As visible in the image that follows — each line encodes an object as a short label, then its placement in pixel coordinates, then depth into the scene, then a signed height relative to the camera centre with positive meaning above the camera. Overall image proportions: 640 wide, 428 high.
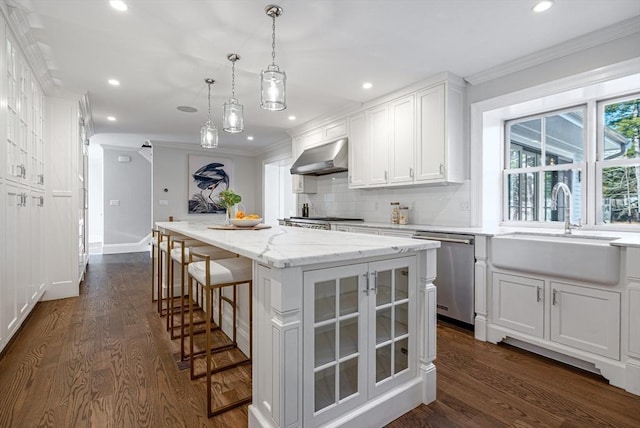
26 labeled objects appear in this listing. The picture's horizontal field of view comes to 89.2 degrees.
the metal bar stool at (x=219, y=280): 1.64 -0.37
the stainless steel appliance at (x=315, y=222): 4.32 -0.14
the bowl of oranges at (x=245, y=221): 2.66 -0.07
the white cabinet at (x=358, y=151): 4.23 +0.82
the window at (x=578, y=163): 2.62 +0.45
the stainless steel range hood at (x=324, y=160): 4.43 +0.76
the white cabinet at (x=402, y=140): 3.59 +0.82
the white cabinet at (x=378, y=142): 3.90 +0.86
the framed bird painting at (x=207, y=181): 7.15 +0.70
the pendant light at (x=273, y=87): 2.21 +0.87
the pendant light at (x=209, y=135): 3.29 +0.79
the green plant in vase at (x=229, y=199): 2.80 +0.11
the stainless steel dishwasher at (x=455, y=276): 2.71 -0.55
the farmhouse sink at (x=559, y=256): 1.95 -0.29
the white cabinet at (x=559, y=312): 1.97 -0.67
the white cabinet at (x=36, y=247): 3.02 -0.35
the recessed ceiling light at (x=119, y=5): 2.06 +1.34
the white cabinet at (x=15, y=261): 2.26 -0.38
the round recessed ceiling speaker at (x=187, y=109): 4.42 +1.43
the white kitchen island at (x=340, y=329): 1.28 -0.53
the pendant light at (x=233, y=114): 2.82 +0.86
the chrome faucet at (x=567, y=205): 2.53 +0.06
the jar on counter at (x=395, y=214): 3.93 -0.02
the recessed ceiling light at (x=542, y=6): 2.09 +1.35
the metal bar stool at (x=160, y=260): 2.62 -0.42
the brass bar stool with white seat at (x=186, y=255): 2.46 -0.34
